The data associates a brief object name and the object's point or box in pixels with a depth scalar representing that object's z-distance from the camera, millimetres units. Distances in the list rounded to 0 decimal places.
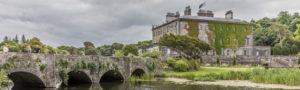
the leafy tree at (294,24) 88012
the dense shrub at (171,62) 36362
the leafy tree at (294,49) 70350
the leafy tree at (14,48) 57859
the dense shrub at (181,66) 35469
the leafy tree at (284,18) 95750
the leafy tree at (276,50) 66500
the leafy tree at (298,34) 74750
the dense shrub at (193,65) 36612
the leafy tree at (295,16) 96050
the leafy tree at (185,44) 38875
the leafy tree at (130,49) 72062
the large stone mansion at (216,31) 53844
